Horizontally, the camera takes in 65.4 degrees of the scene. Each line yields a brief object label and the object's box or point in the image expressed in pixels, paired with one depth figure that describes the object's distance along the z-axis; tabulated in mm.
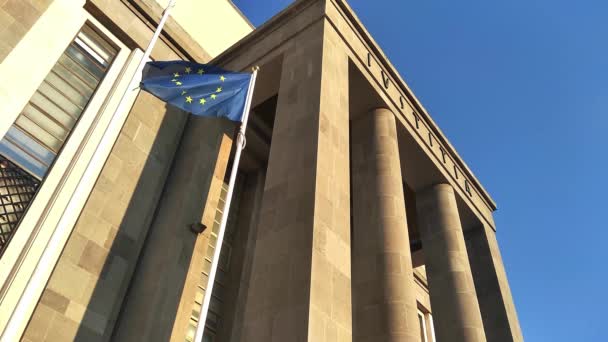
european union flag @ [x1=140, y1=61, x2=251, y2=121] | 10750
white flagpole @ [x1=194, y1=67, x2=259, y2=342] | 6746
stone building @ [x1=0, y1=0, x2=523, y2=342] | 10484
